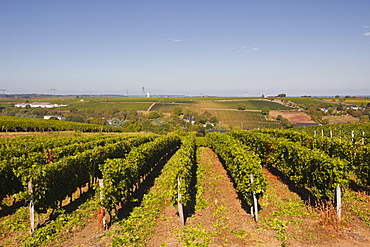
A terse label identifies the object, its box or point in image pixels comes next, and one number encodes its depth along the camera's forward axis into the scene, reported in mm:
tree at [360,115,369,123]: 89925
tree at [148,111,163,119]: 128875
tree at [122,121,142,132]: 78062
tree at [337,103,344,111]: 119900
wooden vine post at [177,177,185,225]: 9969
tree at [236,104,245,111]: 142375
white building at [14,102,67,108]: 156900
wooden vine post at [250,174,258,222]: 10211
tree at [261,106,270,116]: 124369
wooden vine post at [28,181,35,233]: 9117
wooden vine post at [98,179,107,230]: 9430
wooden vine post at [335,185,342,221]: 9709
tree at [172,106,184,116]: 137625
